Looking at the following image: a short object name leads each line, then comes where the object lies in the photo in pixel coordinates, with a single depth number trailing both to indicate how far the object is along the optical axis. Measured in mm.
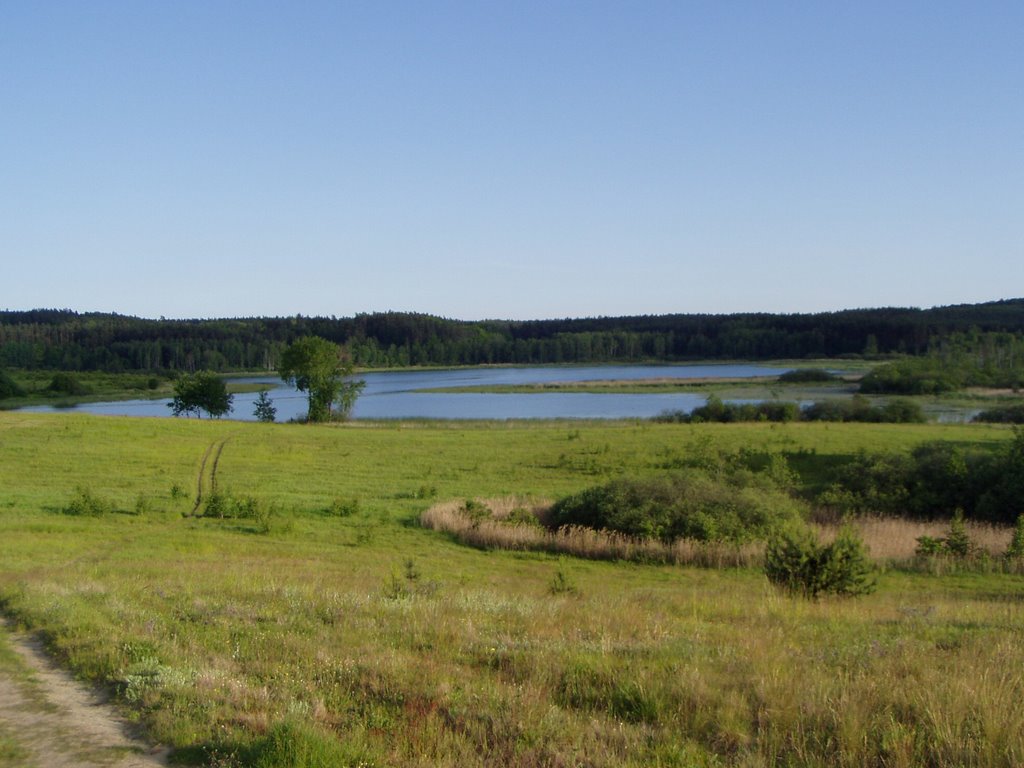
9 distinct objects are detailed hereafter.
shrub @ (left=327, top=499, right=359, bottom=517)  27984
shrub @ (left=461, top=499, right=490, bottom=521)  26391
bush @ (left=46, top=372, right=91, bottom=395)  116281
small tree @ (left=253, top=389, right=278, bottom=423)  79375
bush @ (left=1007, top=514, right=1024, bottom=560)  20812
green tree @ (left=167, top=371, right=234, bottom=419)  81875
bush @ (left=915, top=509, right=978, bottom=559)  21578
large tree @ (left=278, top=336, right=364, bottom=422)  77625
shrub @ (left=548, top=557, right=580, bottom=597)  14883
